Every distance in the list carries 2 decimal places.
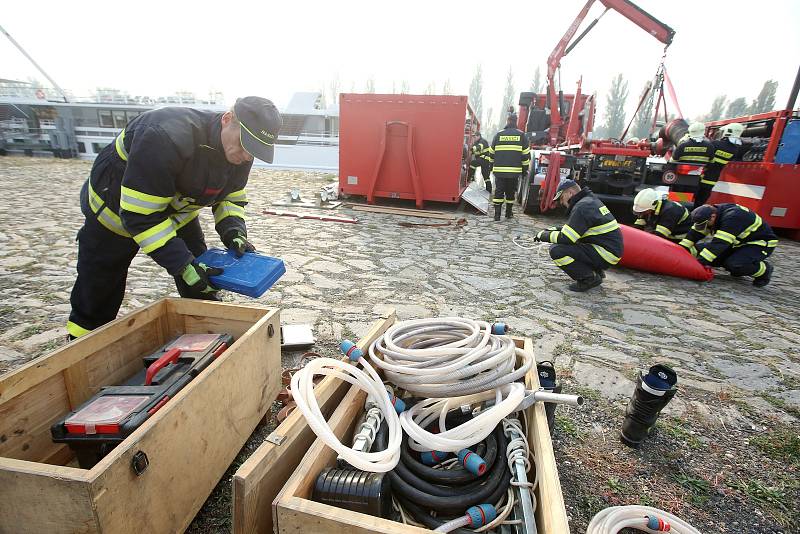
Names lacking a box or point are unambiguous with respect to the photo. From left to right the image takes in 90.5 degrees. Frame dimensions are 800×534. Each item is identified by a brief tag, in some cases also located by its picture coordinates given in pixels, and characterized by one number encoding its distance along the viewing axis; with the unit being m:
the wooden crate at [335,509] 1.07
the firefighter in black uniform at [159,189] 2.04
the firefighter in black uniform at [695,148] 7.25
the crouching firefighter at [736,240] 5.10
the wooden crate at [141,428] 1.13
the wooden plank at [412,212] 8.48
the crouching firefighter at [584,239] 4.61
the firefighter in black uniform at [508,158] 7.95
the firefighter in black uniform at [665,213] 5.58
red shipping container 8.45
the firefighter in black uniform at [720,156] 7.55
